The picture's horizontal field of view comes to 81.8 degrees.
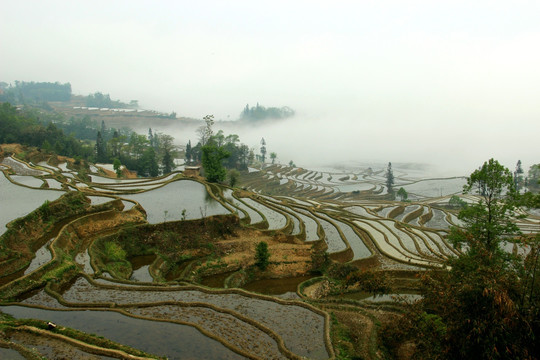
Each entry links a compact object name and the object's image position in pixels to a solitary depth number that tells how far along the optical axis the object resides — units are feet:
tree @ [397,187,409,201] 232.80
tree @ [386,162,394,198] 265.09
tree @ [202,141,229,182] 126.52
